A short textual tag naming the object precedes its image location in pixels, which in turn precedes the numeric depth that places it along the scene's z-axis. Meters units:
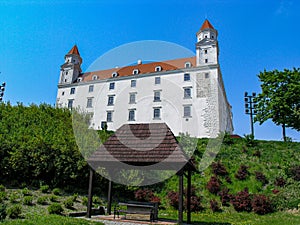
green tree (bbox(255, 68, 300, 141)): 27.34
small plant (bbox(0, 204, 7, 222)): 8.07
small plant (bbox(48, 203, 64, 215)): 10.66
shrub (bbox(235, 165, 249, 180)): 18.99
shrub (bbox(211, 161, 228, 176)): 19.58
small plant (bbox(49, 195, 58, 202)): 12.66
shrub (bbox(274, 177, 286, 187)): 17.86
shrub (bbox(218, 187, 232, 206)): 16.45
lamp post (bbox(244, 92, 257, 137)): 31.75
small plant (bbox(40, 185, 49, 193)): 14.16
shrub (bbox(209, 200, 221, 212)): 15.70
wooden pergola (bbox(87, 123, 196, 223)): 8.94
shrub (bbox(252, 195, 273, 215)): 15.19
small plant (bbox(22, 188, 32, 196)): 12.79
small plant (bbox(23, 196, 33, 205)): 11.30
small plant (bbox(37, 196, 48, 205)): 11.81
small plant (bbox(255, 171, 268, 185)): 18.42
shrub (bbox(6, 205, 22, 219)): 9.16
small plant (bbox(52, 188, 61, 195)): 14.19
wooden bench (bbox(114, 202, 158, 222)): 9.40
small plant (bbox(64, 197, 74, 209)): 12.25
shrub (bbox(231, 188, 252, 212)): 15.79
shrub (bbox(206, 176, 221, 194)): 17.53
